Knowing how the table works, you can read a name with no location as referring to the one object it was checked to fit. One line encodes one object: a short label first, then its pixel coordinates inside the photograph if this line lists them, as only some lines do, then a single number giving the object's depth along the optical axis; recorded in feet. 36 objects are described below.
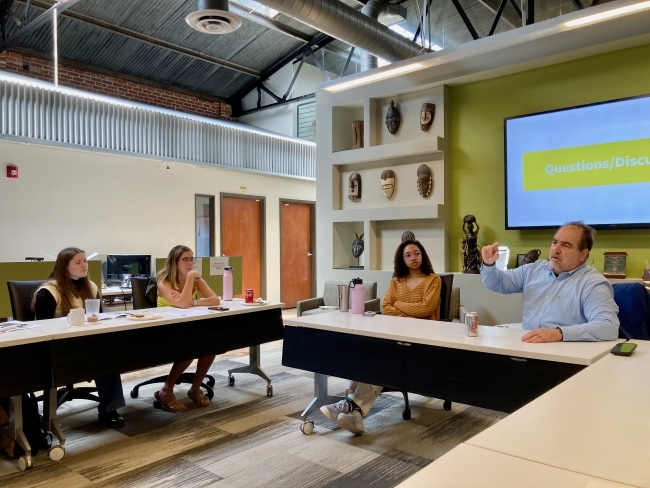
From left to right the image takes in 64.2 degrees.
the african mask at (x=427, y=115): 16.94
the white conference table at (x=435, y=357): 6.77
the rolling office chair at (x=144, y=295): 12.64
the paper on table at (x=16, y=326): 9.30
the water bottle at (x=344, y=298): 10.78
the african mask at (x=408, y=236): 17.10
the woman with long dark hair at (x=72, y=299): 10.57
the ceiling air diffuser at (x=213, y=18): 13.32
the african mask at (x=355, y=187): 18.88
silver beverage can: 7.92
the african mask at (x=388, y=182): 17.88
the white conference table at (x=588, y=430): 3.60
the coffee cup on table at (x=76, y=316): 9.55
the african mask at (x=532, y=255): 14.58
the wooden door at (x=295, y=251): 29.25
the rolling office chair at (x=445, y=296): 13.48
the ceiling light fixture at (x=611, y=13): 11.87
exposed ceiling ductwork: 15.69
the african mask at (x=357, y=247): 19.27
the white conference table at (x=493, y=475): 3.31
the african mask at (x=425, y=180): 16.92
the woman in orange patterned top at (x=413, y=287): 11.32
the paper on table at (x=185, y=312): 10.99
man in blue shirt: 7.34
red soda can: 12.79
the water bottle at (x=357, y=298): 10.57
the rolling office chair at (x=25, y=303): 10.99
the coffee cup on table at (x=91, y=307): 10.03
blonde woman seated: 12.03
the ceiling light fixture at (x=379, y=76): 15.20
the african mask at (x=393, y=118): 17.85
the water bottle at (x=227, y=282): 13.25
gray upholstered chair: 16.68
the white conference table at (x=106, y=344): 8.51
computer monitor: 20.11
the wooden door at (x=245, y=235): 26.37
